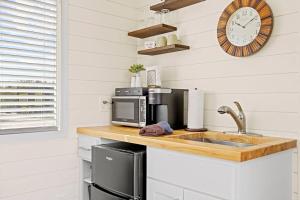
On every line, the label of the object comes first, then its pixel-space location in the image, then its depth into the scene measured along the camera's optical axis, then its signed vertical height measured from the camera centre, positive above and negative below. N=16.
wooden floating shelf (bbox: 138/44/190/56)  2.32 +0.40
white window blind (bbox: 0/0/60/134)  2.04 +0.22
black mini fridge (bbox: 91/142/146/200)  1.77 -0.55
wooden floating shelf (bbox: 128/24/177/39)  2.43 +0.59
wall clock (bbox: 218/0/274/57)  1.85 +0.49
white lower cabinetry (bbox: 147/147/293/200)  1.33 -0.45
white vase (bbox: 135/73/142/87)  2.57 +0.11
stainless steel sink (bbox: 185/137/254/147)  1.83 -0.35
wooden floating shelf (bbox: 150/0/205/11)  2.32 +0.79
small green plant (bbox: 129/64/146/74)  2.61 +0.24
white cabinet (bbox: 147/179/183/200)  1.57 -0.59
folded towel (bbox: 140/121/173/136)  1.84 -0.25
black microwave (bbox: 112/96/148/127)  2.23 -0.15
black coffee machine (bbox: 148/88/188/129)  2.16 -0.11
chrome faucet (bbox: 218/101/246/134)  1.86 -0.18
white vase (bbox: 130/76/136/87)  2.59 +0.12
